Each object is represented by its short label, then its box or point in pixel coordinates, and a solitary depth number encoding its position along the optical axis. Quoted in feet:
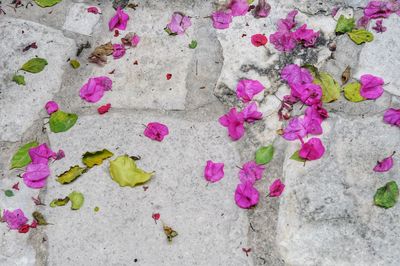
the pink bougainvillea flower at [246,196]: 6.00
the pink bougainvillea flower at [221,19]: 7.17
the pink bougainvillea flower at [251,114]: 6.51
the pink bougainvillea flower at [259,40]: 6.96
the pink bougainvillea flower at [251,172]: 6.18
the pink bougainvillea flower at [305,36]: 6.91
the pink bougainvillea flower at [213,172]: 6.20
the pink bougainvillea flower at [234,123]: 6.42
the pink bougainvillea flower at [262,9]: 7.18
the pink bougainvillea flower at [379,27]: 6.97
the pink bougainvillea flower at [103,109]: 6.74
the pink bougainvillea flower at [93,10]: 7.43
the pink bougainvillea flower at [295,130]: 6.33
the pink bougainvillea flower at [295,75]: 6.64
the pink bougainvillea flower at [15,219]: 6.14
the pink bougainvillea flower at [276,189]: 6.07
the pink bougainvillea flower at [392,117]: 6.27
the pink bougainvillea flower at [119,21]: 7.32
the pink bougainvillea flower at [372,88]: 6.52
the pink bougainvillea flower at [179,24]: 7.22
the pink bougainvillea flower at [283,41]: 6.91
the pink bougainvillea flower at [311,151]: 6.13
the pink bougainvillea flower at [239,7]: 7.29
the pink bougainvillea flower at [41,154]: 6.48
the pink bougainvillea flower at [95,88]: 6.86
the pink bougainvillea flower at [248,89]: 6.64
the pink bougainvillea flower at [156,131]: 6.49
